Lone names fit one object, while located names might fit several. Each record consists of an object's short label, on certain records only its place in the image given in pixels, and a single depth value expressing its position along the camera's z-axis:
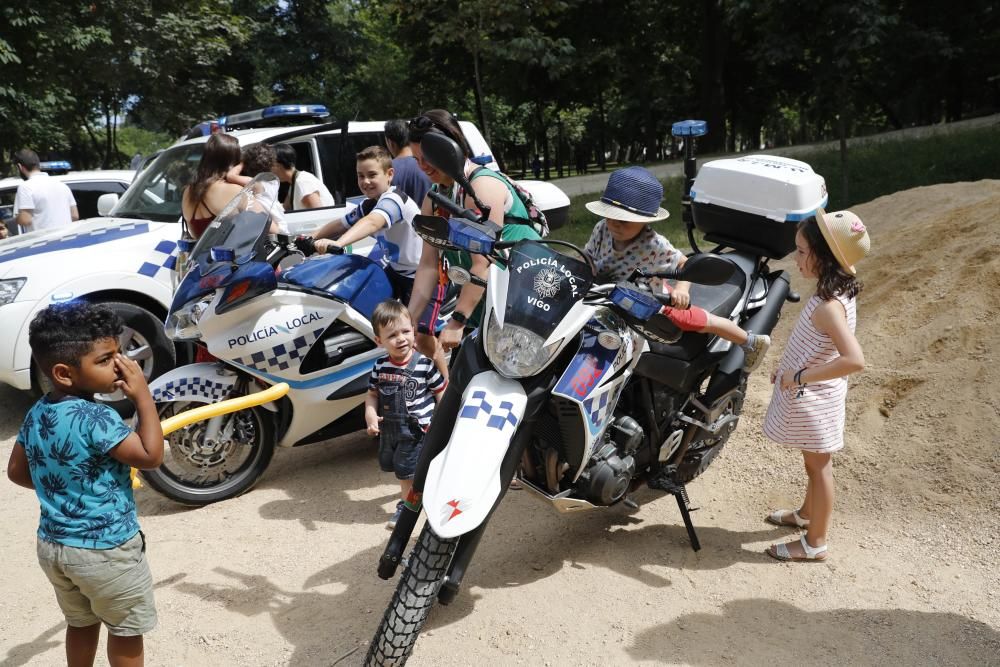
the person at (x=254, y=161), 5.57
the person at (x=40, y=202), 8.45
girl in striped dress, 3.51
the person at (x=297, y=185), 6.29
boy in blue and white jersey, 4.81
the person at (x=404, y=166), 5.62
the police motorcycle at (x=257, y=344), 4.42
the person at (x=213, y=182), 5.32
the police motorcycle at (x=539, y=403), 2.90
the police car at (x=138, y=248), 5.89
